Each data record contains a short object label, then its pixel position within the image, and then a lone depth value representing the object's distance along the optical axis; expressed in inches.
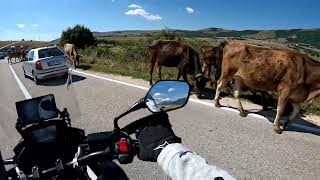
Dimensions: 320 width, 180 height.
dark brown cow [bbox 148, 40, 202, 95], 285.0
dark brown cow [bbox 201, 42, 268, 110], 298.3
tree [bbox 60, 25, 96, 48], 1466.8
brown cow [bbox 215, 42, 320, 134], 181.1
